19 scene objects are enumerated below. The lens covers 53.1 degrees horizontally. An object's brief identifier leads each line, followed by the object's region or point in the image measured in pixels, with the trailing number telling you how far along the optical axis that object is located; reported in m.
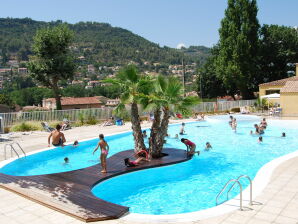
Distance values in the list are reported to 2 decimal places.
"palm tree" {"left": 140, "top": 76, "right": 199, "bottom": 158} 12.28
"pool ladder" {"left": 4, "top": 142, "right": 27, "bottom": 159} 13.41
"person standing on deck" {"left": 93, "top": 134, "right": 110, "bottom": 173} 10.48
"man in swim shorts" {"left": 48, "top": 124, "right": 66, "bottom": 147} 13.92
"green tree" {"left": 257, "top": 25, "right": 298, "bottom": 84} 50.34
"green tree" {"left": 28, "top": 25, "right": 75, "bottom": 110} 31.85
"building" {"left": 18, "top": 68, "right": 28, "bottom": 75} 178.35
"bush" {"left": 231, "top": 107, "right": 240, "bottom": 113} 36.09
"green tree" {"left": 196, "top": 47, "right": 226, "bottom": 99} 54.69
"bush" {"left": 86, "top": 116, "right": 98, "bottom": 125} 25.94
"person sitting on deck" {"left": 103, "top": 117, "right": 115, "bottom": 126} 25.17
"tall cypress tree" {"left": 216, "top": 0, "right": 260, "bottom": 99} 43.62
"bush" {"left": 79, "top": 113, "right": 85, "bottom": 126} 25.55
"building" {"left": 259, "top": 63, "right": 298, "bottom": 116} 27.33
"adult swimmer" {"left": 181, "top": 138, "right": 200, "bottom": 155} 13.63
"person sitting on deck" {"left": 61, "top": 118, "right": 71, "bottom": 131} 22.77
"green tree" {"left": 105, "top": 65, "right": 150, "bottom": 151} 12.35
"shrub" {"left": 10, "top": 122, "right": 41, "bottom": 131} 22.17
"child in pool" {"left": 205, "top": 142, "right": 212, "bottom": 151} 16.29
